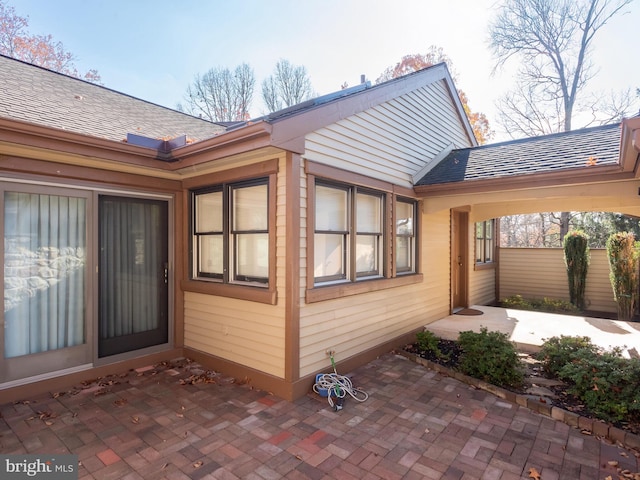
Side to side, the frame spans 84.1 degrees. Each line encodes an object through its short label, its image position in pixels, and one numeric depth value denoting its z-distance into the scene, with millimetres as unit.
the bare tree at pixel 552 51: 13102
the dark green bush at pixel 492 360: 4012
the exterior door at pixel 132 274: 4387
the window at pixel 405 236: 5748
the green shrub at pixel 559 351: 4184
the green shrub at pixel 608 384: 3199
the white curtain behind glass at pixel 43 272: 3729
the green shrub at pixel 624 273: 7559
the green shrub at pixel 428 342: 5086
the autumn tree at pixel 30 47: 12461
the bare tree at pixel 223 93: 19031
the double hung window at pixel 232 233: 4176
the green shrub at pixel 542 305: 8438
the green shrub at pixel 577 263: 8531
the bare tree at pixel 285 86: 18594
